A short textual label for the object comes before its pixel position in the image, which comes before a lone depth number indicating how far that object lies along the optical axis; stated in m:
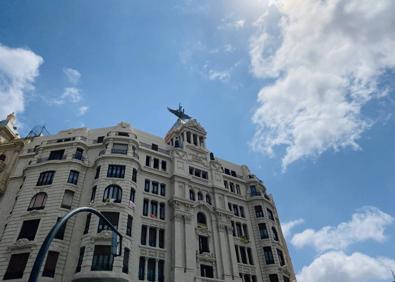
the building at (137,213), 28.91
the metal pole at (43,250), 8.80
